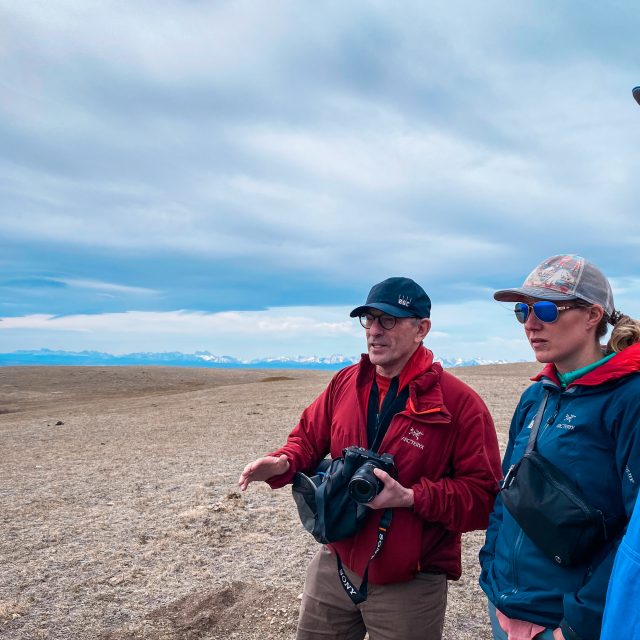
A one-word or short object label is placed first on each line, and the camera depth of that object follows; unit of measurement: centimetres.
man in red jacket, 302
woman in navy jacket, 221
